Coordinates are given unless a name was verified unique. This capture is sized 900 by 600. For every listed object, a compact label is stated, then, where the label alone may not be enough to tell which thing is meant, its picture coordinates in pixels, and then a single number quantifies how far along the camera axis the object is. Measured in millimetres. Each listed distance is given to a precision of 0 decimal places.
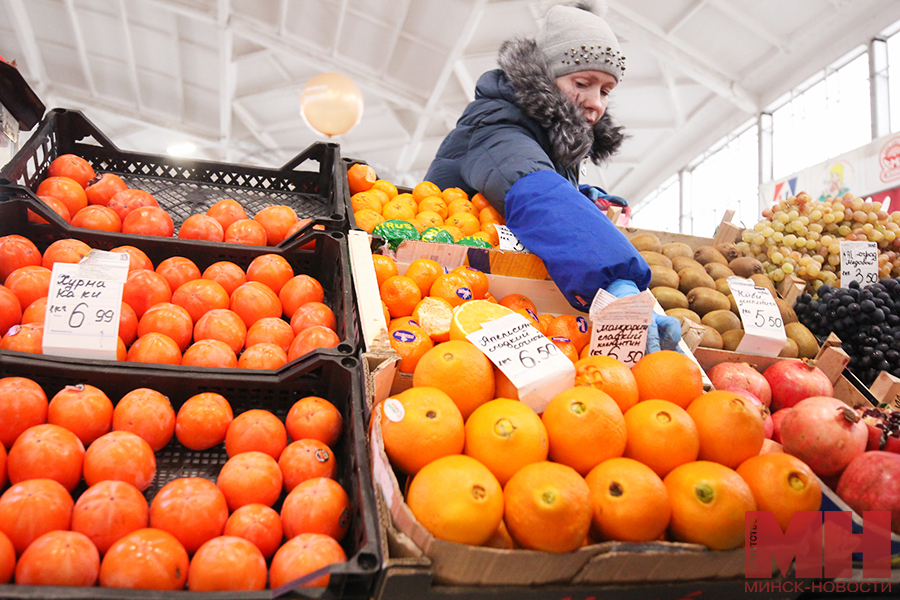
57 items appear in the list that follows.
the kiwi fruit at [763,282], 2289
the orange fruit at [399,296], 1537
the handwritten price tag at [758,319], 1871
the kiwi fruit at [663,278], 2199
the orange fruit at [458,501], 847
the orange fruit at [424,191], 2307
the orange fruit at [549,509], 855
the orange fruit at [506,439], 965
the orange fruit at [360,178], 2219
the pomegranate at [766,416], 1360
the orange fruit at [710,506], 930
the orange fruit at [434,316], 1424
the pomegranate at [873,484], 1101
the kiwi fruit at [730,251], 2592
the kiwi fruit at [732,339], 1896
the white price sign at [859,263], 2383
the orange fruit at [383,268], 1650
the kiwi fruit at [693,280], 2219
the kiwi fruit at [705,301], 2090
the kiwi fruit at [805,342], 2029
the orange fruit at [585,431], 994
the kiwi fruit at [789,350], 1979
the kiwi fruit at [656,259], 2316
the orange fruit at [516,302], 1655
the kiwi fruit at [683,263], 2329
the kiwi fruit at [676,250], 2457
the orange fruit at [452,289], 1563
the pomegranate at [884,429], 1318
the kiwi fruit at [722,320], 1977
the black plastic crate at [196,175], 1855
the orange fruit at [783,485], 980
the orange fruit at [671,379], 1187
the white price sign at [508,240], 1966
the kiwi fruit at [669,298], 2090
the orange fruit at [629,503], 908
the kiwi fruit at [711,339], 1844
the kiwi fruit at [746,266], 2412
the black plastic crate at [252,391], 1013
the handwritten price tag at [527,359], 1141
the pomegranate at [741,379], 1584
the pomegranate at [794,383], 1603
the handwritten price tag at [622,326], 1397
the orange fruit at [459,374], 1104
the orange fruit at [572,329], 1541
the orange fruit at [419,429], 980
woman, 1646
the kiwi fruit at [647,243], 2472
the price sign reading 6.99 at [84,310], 1149
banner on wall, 5551
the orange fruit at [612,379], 1159
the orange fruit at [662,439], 1021
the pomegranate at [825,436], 1202
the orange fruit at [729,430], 1064
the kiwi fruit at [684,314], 1944
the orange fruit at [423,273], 1645
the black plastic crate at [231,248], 1425
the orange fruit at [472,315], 1254
